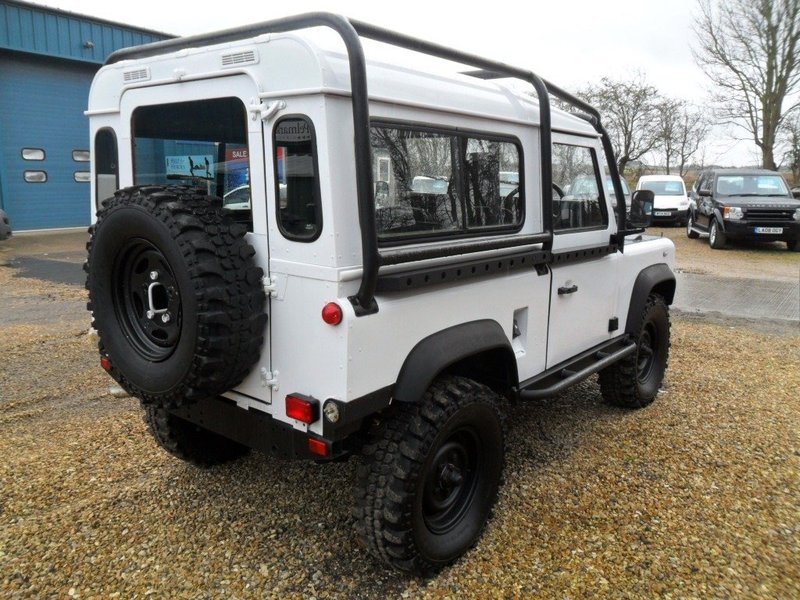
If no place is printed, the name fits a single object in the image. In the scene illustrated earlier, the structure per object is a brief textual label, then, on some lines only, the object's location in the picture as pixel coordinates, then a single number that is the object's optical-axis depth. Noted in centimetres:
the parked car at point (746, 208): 1289
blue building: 1352
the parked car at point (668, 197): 1850
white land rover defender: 225
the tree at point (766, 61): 2091
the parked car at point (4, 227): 1152
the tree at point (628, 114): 2628
